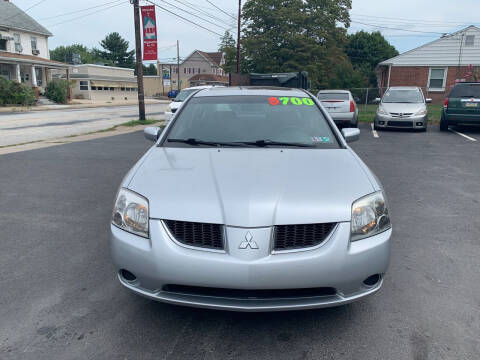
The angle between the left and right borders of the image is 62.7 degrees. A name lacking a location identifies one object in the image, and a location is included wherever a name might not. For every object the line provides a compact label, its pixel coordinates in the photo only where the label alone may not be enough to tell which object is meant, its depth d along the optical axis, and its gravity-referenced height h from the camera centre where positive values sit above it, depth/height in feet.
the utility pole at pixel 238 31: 96.73 +13.41
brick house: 96.37 +6.24
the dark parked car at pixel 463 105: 41.65 -1.73
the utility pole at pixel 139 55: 52.31 +4.10
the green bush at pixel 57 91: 124.16 -2.05
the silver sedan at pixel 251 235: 7.28 -2.80
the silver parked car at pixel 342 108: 45.57 -2.33
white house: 122.83 +11.89
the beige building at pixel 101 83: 164.35 +0.99
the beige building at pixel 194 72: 236.02 +9.13
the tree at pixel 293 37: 116.78 +14.86
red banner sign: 53.31 +6.70
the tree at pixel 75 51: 319.88 +27.08
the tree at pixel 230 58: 119.85 +8.54
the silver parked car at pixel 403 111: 43.55 -2.44
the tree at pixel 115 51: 286.46 +24.39
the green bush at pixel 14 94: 102.06 -2.55
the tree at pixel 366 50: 179.22 +17.11
